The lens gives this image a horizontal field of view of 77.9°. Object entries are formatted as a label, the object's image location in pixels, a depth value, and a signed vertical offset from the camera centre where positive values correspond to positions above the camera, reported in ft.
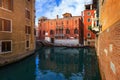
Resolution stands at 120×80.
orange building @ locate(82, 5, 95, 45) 75.36 +17.76
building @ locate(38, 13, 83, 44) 80.97 +13.10
